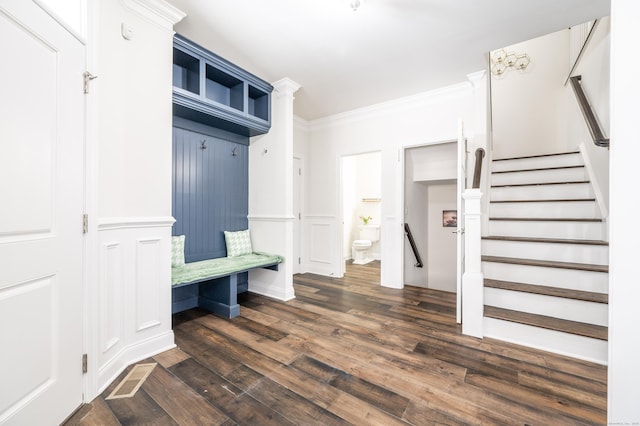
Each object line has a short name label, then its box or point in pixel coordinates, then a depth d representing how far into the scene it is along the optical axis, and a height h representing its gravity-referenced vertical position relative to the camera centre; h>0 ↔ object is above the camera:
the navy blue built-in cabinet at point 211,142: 2.58 +0.82
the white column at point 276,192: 3.25 +0.25
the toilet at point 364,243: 5.60 -0.65
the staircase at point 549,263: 2.04 -0.45
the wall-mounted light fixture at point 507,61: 4.41 +2.58
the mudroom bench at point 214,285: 2.55 -0.79
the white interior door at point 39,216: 1.09 -0.02
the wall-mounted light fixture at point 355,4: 1.90 +1.50
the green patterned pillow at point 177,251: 2.68 -0.40
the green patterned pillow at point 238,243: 3.28 -0.39
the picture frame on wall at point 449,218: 4.59 -0.09
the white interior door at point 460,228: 2.48 -0.14
